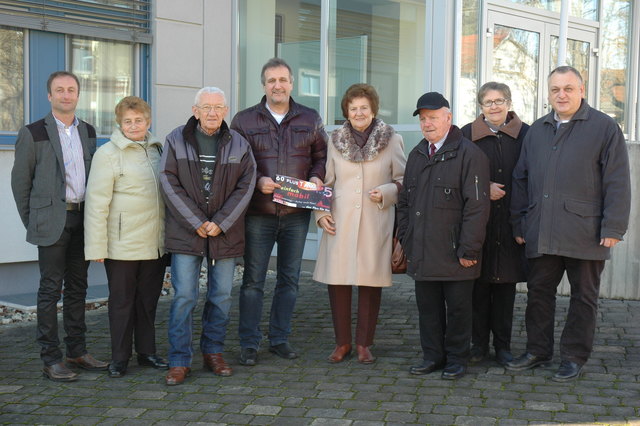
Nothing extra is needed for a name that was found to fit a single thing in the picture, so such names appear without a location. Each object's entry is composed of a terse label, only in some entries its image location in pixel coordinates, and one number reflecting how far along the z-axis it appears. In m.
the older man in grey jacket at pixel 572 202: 5.04
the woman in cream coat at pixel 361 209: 5.74
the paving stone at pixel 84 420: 4.57
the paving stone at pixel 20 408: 4.79
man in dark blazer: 5.37
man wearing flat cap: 5.20
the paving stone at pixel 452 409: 4.58
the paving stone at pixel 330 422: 4.45
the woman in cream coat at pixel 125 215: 5.36
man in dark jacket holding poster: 5.79
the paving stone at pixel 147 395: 5.02
